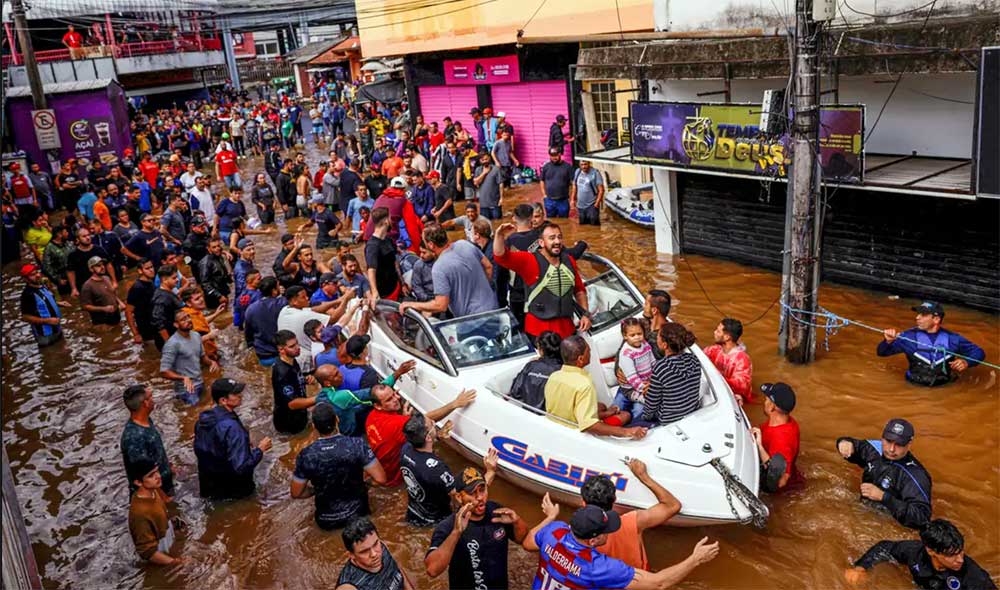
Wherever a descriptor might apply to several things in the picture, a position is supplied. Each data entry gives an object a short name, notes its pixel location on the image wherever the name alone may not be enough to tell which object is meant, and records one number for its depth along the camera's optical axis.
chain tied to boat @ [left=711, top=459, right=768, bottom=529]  5.73
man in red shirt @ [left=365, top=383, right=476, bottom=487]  6.64
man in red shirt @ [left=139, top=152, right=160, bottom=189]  21.95
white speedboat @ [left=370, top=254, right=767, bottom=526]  5.88
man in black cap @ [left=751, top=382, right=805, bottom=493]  6.30
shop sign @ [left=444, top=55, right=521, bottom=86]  21.23
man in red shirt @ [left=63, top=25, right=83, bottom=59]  37.56
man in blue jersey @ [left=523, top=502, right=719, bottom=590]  4.25
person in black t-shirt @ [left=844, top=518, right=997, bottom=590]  4.80
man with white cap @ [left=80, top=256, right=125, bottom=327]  11.73
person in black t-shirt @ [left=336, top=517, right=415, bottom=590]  4.39
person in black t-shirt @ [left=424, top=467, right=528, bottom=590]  4.80
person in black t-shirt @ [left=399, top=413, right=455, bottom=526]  5.91
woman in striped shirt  6.43
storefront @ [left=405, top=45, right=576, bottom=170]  20.14
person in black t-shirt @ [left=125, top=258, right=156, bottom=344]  11.12
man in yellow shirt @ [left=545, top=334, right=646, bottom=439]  6.18
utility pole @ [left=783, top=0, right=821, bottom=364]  8.20
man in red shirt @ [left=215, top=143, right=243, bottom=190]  20.98
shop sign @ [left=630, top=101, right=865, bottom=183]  9.55
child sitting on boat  7.13
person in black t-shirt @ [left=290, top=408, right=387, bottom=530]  6.30
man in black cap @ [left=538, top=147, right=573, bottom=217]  15.68
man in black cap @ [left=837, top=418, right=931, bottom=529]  5.76
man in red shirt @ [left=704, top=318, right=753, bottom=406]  7.66
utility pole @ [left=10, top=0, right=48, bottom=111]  21.70
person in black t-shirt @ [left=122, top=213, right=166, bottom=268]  12.80
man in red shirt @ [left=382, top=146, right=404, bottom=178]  17.77
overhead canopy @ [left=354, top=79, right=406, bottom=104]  27.41
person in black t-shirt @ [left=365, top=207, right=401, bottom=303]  9.27
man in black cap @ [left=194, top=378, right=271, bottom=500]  6.97
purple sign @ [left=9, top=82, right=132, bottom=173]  25.88
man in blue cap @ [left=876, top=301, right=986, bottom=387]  7.82
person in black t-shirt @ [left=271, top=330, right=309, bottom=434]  7.91
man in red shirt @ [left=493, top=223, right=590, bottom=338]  7.54
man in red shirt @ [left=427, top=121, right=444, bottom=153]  21.64
